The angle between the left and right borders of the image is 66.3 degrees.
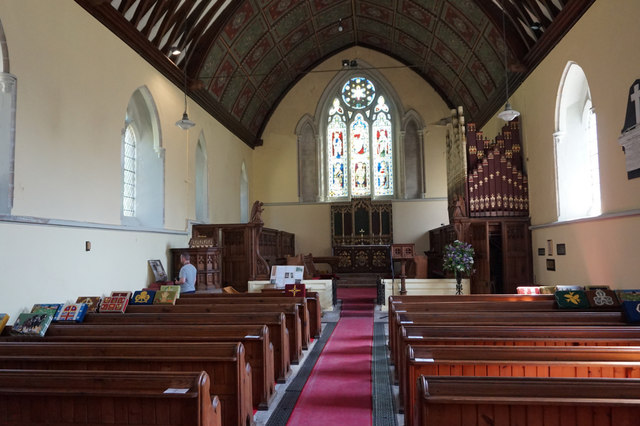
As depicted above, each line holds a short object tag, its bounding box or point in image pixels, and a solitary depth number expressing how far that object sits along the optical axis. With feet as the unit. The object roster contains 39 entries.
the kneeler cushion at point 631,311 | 15.25
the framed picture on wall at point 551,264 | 29.86
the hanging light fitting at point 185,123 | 31.50
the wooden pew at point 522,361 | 9.62
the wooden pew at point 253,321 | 16.53
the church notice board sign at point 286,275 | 29.89
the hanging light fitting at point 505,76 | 28.28
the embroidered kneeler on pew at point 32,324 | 15.06
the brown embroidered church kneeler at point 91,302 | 18.58
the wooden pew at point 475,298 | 20.56
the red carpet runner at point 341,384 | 13.38
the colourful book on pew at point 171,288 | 21.10
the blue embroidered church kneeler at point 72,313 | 16.90
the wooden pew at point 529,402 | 7.30
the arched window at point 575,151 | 29.04
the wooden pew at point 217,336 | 14.02
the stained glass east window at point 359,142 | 59.41
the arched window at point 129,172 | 33.73
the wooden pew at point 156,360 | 11.02
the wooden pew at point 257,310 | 18.88
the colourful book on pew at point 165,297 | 20.57
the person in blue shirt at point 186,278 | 26.48
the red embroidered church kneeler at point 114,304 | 18.71
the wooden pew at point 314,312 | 24.98
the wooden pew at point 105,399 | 8.27
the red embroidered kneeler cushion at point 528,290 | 23.63
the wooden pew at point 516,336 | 12.02
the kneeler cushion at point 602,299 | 17.72
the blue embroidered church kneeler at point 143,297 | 20.11
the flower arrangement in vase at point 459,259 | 29.76
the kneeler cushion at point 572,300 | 17.84
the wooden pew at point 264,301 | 21.70
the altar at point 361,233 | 54.08
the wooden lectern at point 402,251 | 31.24
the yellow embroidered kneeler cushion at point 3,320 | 15.70
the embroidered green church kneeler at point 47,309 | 15.99
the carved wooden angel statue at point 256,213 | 37.52
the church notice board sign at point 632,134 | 20.68
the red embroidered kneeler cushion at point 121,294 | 19.45
